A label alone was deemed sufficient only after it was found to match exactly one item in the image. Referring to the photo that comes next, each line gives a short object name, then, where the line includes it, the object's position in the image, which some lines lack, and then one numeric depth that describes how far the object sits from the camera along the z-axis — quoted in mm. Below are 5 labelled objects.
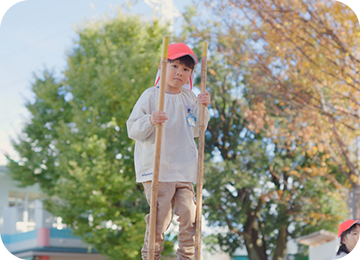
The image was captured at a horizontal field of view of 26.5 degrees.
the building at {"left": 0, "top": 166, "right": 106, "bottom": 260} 30486
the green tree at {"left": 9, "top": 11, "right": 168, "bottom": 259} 21675
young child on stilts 5888
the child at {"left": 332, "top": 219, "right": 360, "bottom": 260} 8417
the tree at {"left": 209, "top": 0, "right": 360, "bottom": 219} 14240
